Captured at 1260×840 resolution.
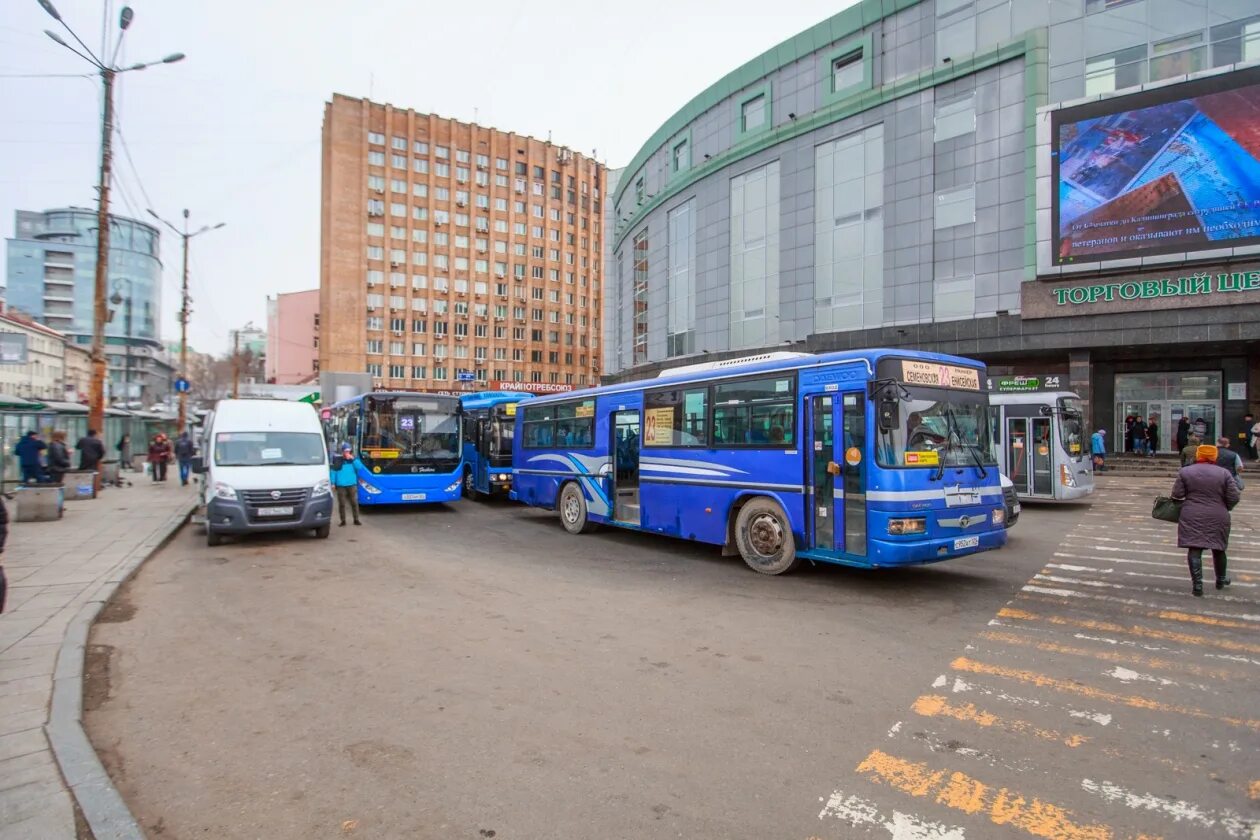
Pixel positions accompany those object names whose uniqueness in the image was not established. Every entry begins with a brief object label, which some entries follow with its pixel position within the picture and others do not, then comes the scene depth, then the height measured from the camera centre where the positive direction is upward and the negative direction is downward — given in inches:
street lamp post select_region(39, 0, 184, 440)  617.9 +164.3
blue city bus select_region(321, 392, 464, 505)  610.2 -14.1
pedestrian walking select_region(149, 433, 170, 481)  900.6 -40.0
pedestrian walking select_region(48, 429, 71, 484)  589.6 -31.0
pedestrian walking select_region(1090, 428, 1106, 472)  947.3 -13.5
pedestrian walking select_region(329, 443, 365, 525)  541.3 -40.0
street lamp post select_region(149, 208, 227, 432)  1156.5 +183.6
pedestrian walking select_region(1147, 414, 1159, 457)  1099.0 +9.9
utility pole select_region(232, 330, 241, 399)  1662.0 +189.8
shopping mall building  943.0 +389.0
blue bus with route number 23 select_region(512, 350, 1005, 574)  305.6 -11.4
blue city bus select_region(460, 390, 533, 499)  734.5 -7.7
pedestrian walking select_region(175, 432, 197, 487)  868.6 -36.1
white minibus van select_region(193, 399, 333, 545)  439.8 -28.2
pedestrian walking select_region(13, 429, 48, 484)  609.9 -30.8
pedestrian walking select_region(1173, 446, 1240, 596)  298.2 -28.6
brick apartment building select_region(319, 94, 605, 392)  2832.2 +790.9
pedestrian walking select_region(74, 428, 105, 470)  674.8 -24.4
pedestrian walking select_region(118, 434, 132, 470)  1128.8 -43.4
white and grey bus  656.4 -0.2
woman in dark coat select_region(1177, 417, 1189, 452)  1018.7 +16.0
